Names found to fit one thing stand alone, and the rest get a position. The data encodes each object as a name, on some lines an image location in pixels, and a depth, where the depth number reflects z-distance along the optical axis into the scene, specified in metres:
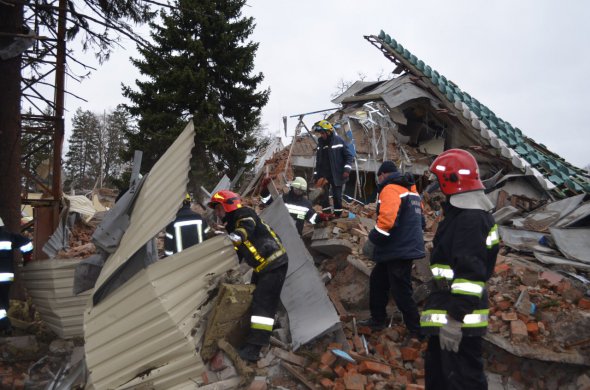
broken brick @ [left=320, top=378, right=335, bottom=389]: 3.50
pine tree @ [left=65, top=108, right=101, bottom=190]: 35.44
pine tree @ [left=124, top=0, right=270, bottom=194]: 15.27
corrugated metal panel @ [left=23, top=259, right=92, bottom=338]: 4.46
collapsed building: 2.95
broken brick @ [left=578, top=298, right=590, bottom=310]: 4.29
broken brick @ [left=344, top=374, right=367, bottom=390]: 3.45
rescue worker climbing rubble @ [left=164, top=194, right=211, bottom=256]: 5.12
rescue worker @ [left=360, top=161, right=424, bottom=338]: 4.02
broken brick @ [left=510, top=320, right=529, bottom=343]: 3.91
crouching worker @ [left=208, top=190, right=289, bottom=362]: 3.60
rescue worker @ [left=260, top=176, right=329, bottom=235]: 6.14
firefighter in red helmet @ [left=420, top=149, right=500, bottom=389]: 2.62
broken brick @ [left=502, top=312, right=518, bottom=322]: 4.12
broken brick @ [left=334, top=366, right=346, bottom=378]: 3.62
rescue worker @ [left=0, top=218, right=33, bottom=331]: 4.57
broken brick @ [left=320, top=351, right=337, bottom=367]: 3.72
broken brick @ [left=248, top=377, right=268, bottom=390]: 3.36
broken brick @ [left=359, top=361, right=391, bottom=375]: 3.65
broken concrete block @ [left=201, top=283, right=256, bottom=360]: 3.32
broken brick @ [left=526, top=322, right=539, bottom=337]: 4.02
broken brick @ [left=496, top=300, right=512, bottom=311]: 4.33
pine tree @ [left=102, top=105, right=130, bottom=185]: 33.88
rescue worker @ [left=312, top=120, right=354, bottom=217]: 7.02
